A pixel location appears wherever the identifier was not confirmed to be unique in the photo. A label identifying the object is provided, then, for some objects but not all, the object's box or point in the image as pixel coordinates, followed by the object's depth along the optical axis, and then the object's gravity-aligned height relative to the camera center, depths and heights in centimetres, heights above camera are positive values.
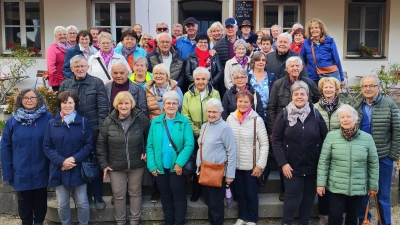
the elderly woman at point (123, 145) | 438 -67
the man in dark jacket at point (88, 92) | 455 -11
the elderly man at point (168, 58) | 552 +31
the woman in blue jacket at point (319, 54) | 572 +38
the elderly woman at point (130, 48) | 577 +46
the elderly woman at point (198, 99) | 476 -20
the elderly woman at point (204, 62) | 556 +26
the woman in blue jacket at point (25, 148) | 427 -67
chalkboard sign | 1023 +173
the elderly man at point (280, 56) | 521 +32
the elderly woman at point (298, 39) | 630 +63
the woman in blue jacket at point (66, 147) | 423 -66
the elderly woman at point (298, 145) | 421 -65
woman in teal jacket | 443 -69
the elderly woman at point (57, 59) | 587 +32
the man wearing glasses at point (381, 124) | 430 -44
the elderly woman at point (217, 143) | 436 -64
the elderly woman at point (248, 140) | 446 -63
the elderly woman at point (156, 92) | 479 -12
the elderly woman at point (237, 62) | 537 +25
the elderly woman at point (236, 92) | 472 -16
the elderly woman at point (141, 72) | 496 +11
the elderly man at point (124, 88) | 464 -7
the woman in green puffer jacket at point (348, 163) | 402 -79
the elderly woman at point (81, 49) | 539 +43
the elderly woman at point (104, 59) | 523 +29
